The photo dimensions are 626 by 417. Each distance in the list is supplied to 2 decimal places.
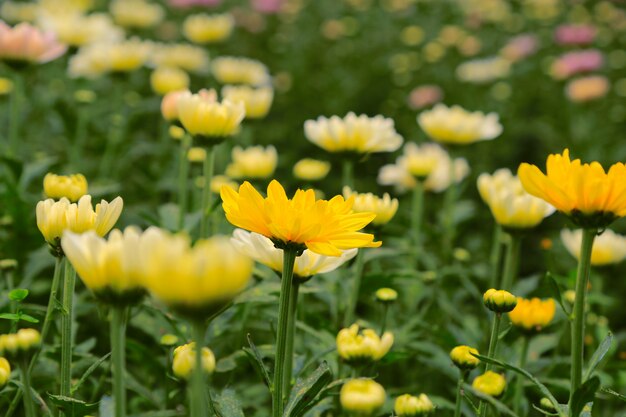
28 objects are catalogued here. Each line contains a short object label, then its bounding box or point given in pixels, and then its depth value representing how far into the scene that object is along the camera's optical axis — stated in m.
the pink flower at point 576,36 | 2.28
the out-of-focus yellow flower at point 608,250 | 1.18
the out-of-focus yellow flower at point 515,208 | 1.09
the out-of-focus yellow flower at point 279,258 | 1.01
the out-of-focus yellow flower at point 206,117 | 1.09
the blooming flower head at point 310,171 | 1.25
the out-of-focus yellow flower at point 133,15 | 1.98
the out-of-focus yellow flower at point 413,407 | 0.96
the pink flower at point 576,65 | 2.02
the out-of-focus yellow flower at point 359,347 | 0.99
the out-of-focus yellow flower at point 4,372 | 0.95
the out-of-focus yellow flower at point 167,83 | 1.37
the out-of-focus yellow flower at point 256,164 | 1.23
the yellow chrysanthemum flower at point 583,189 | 0.96
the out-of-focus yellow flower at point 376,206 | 1.09
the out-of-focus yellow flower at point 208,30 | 1.81
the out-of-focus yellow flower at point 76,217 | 0.96
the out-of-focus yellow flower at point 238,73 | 1.48
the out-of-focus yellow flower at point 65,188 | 1.06
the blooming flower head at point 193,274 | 0.83
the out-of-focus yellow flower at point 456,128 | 1.27
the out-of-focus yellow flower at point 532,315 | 1.07
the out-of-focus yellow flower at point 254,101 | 1.29
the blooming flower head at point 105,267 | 0.90
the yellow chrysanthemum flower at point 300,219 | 0.95
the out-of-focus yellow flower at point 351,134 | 1.15
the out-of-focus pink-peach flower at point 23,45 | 1.25
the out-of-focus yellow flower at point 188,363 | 0.94
